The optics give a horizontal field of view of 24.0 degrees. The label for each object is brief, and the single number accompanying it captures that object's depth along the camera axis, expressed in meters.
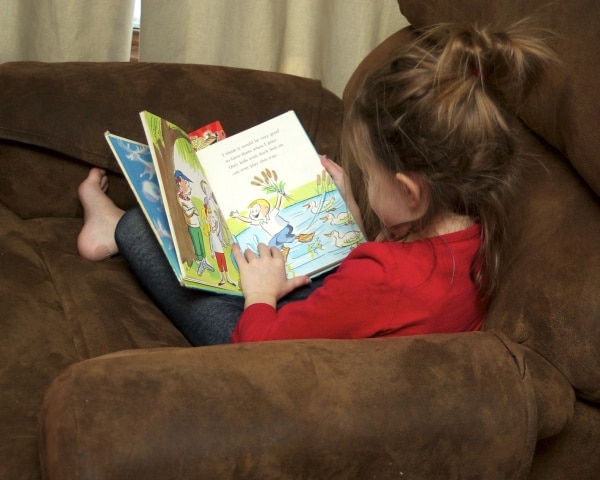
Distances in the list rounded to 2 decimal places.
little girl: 1.67
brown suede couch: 1.48
